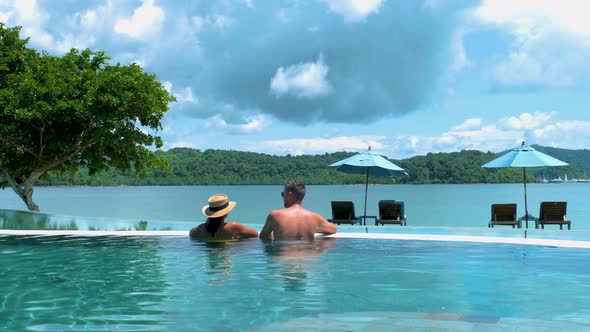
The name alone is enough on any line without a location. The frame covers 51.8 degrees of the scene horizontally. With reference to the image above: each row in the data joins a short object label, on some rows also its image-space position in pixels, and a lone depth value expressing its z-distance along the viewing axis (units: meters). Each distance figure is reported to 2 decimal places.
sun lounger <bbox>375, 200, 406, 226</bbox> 17.88
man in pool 9.92
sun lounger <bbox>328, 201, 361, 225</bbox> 18.14
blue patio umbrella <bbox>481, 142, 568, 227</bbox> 16.88
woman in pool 10.27
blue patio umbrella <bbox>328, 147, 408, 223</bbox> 18.27
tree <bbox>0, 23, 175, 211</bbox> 20.09
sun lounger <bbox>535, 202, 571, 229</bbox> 17.30
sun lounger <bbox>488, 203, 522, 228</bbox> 17.31
